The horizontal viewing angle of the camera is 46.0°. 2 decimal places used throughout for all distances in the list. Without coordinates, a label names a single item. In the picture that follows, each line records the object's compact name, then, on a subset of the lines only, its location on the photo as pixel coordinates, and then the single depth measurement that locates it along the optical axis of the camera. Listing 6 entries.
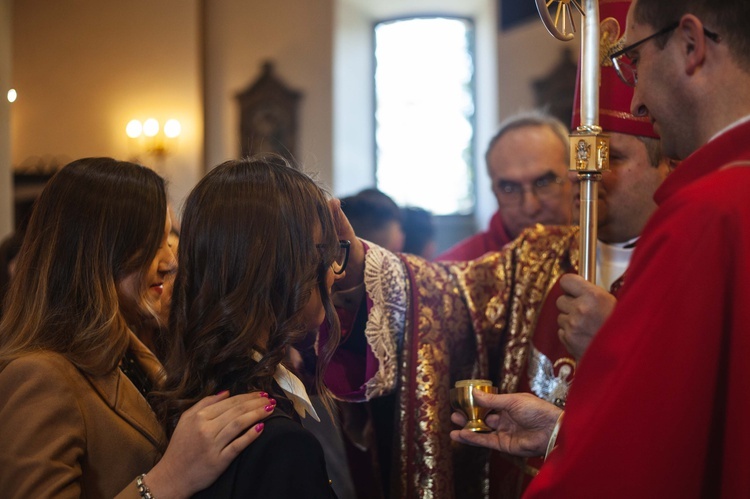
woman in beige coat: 1.70
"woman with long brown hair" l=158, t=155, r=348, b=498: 1.71
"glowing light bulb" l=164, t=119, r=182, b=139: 9.73
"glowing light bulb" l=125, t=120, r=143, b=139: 9.81
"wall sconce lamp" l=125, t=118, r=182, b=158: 9.74
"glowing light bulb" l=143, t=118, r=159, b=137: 9.80
